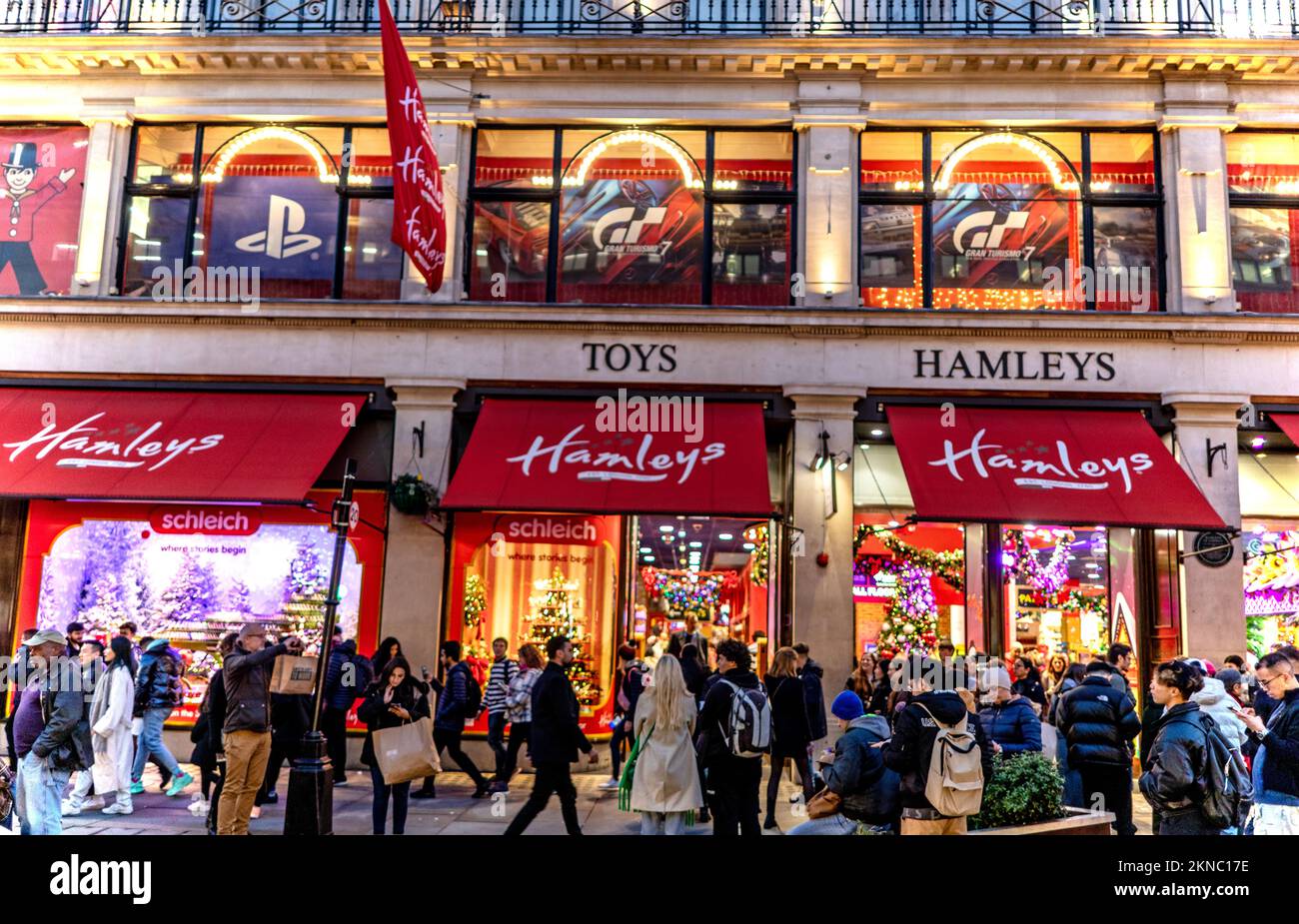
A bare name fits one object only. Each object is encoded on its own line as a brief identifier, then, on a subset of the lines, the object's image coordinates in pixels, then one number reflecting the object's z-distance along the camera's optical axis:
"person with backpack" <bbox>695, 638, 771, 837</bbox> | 8.12
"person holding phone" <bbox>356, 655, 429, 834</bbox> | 9.14
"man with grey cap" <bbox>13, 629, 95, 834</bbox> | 7.89
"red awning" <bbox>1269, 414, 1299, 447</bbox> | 13.95
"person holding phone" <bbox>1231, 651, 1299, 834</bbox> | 6.24
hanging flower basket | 14.10
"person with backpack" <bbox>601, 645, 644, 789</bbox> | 12.45
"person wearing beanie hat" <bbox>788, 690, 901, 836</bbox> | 6.59
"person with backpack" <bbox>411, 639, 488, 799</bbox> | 11.65
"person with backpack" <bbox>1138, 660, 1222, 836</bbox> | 6.38
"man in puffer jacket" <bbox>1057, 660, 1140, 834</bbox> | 8.80
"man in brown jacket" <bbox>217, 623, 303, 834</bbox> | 8.78
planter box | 7.00
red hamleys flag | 12.94
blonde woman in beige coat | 8.52
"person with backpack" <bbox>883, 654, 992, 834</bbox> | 6.39
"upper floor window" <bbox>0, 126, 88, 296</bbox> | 15.77
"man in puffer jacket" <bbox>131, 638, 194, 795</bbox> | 11.30
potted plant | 7.20
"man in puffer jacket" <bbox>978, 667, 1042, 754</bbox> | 8.41
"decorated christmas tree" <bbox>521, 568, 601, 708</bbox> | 14.68
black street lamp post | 8.59
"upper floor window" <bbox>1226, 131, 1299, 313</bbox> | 15.09
